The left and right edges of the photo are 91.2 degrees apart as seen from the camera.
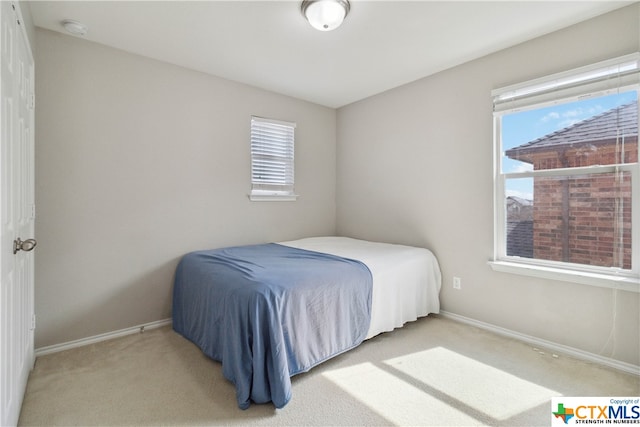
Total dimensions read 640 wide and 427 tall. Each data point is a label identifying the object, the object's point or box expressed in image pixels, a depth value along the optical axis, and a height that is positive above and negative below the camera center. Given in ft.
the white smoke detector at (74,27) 7.13 +4.27
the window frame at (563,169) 6.57 +0.94
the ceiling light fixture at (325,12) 6.30 +4.09
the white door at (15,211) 4.15 +0.00
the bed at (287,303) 5.61 -2.08
